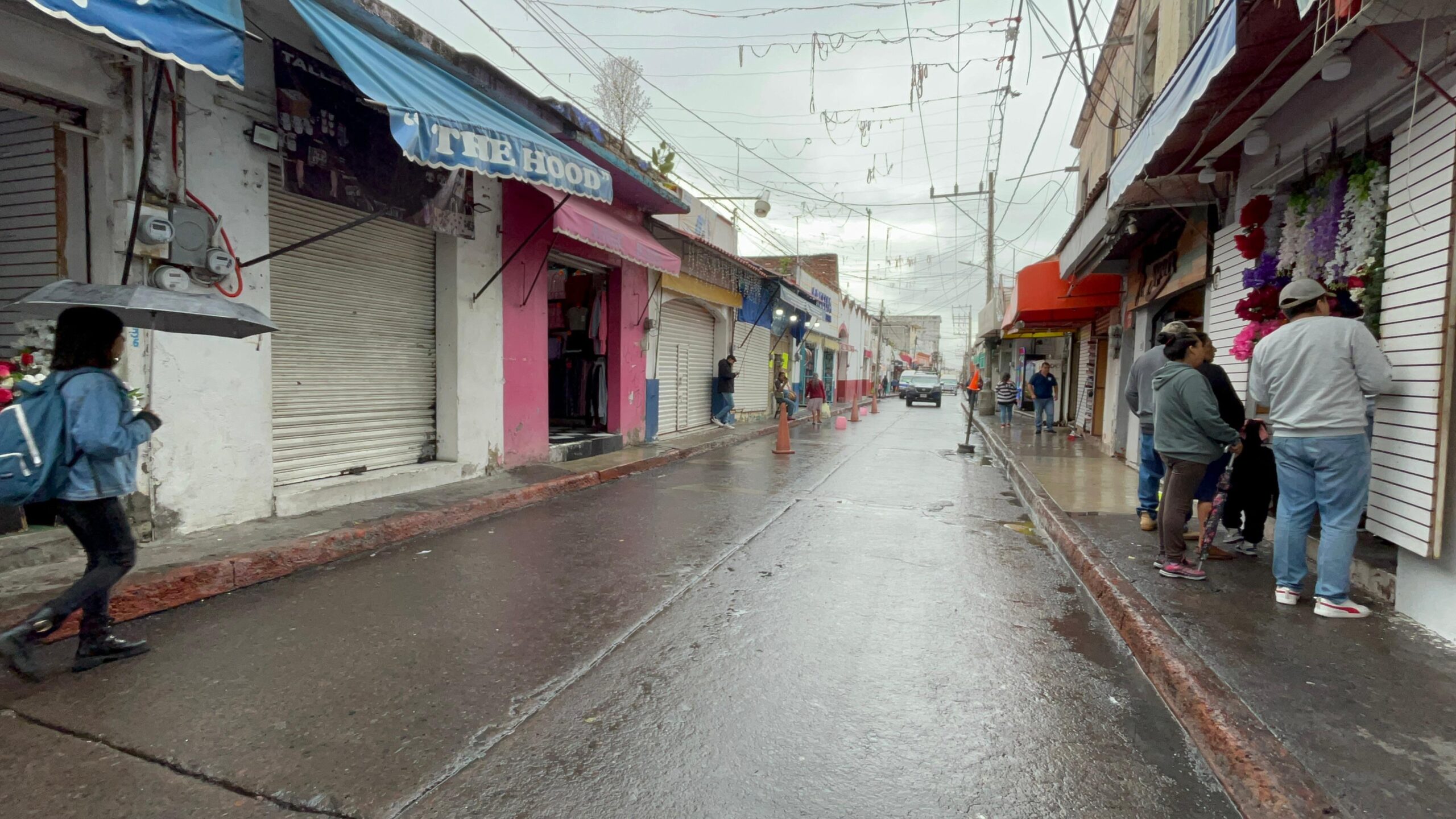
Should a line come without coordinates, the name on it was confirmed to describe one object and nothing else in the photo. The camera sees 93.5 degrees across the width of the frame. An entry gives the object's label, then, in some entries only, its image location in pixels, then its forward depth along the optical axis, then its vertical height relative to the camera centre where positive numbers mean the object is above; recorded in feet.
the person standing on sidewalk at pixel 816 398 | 65.51 -2.39
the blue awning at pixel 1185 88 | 11.96 +5.90
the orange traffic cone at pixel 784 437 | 40.50 -3.83
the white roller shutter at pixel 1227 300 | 21.06 +2.69
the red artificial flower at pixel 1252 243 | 19.04 +3.93
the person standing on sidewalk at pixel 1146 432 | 20.16 -1.57
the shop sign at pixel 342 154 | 19.04 +6.37
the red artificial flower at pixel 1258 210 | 18.86 +4.80
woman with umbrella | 9.92 -1.82
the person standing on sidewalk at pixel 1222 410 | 15.64 -0.62
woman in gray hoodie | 14.21 -1.20
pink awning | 27.35 +5.90
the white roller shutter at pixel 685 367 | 46.03 +0.27
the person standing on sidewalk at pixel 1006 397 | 61.67 -1.76
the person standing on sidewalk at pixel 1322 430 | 11.94 -0.80
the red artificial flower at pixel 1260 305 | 17.99 +2.09
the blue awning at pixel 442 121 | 16.33 +6.53
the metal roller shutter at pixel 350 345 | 20.17 +0.59
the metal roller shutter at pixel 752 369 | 60.44 +0.33
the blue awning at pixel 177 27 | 11.25 +5.88
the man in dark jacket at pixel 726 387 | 51.96 -1.19
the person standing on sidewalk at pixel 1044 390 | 51.70 -0.88
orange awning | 42.55 +5.43
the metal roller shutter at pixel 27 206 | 15.55 +3.41
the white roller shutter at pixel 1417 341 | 11.51 +0.82
